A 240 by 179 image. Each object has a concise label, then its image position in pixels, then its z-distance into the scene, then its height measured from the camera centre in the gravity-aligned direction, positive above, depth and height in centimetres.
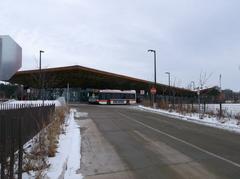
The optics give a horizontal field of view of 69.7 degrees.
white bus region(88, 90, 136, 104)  3552 -66
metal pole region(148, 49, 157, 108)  2614 +494
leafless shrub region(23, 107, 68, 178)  375 -159
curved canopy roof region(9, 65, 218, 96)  3572 +337
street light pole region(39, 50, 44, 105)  2590 +243
